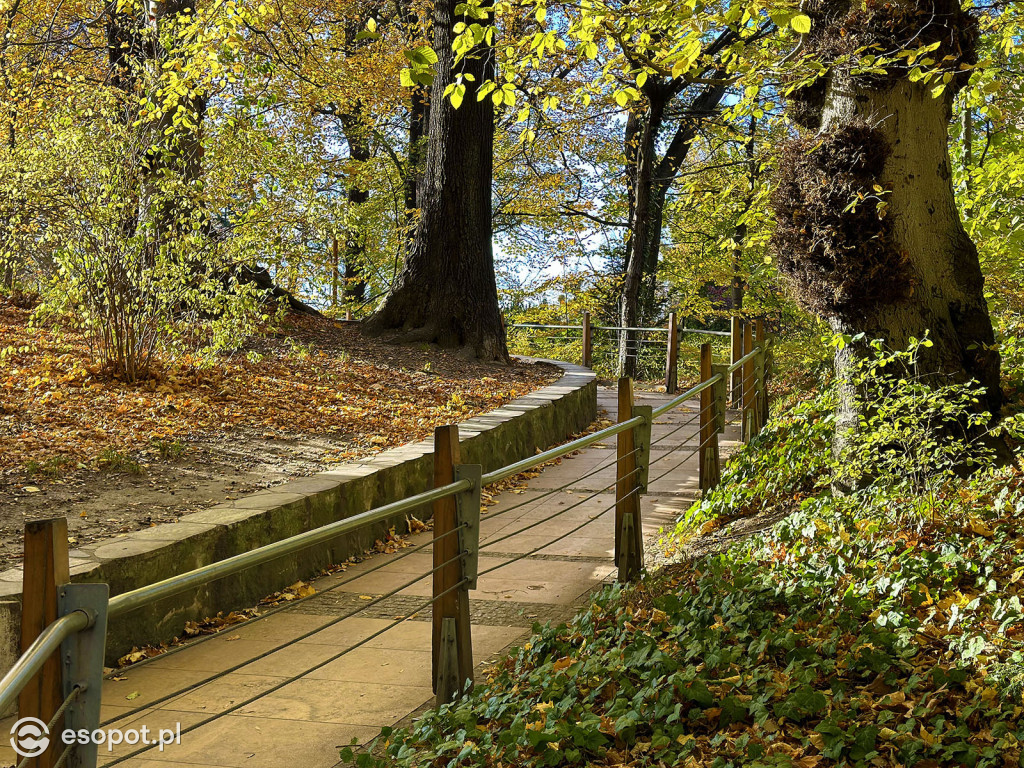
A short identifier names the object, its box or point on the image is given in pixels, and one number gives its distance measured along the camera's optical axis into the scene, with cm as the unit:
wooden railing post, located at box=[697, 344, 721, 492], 786
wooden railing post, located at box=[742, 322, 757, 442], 996
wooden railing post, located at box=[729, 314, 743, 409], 1115
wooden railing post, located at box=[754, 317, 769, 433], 1067
